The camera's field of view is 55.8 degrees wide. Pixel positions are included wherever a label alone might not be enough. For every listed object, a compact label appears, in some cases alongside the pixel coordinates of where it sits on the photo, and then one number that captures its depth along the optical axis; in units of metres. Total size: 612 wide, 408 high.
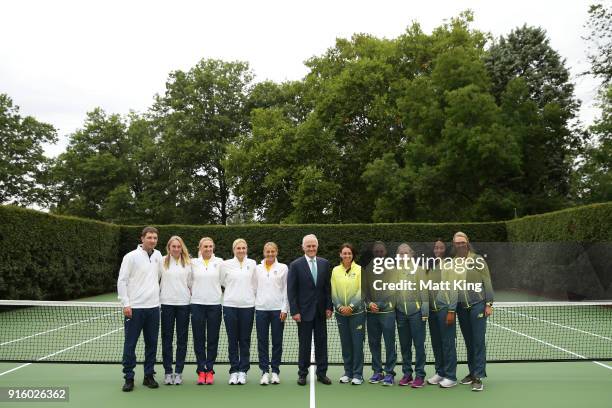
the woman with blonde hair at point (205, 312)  7.32
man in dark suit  7.35
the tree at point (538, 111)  29.30
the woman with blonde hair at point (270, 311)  7.42
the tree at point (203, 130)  39.16
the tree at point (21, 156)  38.53
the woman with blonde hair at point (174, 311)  7.29
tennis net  9.45
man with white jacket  7.07
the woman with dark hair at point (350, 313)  7.31
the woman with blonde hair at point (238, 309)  7.36
